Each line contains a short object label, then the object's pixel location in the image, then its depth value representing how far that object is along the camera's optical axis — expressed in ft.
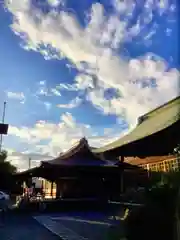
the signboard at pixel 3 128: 18.47
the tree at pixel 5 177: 69.10
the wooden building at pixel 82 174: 36.92
